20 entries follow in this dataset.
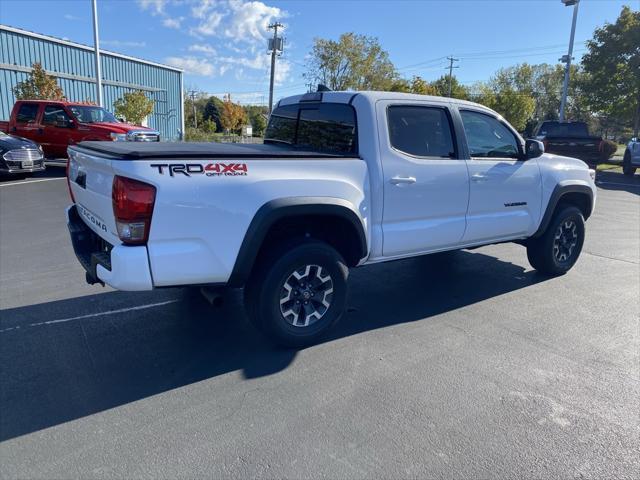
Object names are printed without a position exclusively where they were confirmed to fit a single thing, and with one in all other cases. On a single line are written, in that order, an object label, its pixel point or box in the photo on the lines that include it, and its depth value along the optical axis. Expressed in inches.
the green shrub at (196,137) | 1271.3
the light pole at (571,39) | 1026.1
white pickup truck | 122.3
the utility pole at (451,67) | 3223.4
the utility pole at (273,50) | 1397.6
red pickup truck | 562.9
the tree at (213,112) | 2468.0
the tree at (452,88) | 2546.3
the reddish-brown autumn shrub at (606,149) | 745.0
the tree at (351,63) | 1572.3
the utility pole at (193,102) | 2026.1
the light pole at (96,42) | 811.6
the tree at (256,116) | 2580.7
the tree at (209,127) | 1936.9
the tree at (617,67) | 995.9
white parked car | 732.0
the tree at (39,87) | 817.5
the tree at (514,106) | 2060.8
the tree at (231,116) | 2420.0
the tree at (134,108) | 997.2
